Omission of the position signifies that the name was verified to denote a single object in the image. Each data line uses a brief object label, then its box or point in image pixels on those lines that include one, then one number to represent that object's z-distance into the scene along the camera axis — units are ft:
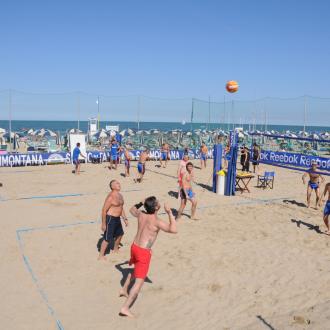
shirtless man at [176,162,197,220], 27.25
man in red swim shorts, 14.15
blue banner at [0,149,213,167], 55.11
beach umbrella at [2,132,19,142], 81.32
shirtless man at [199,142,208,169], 56.04
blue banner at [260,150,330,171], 53.04
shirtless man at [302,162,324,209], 32.43
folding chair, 41.50
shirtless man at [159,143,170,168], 57.52
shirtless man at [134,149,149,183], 42.29
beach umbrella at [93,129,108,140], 90.26
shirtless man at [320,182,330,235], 24.62
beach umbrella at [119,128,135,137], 95.22
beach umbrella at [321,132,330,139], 116.52
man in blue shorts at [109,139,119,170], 52.36
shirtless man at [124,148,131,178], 45.70
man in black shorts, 19.61
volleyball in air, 35.42
